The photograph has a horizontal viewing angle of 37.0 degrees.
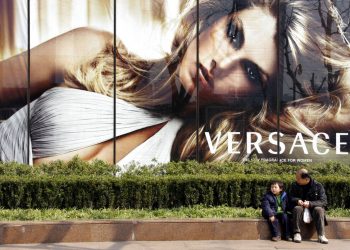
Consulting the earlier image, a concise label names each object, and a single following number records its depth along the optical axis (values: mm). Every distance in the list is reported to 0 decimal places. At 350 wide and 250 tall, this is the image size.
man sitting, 8133
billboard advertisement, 14812
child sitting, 8195
